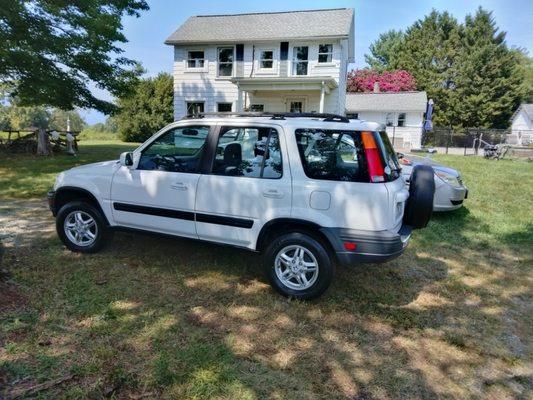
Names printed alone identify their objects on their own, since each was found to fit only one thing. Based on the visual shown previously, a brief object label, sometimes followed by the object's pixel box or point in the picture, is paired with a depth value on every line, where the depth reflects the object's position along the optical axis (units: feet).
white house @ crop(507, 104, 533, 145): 146.20
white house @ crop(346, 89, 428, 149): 109.29
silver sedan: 23.45
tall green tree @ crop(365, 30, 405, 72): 172.24
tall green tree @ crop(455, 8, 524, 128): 139.33
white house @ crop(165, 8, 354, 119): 69.56
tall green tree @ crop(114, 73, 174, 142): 96.94
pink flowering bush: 141.38
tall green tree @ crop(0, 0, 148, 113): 41.86
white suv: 11.90
